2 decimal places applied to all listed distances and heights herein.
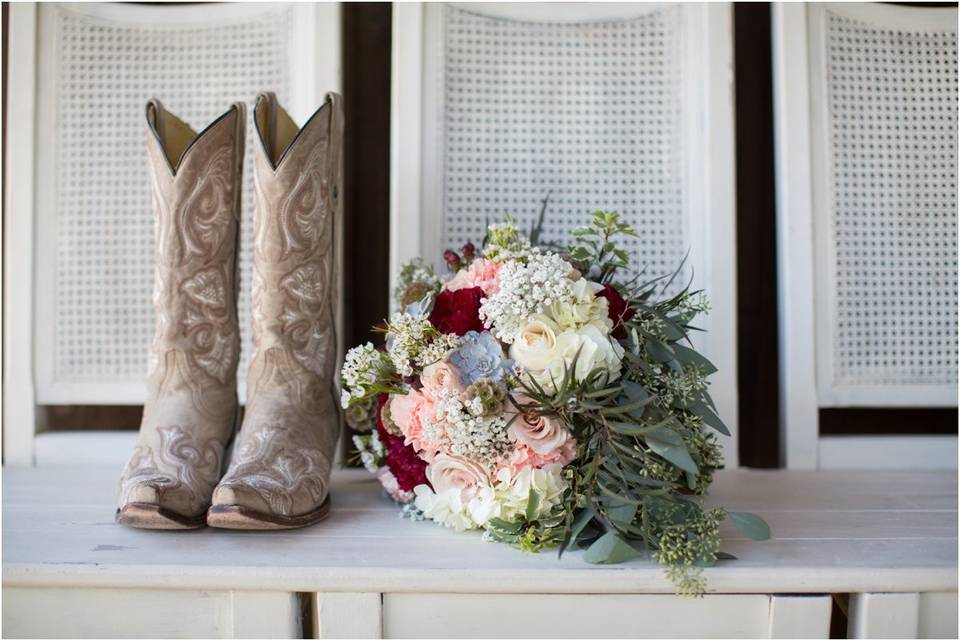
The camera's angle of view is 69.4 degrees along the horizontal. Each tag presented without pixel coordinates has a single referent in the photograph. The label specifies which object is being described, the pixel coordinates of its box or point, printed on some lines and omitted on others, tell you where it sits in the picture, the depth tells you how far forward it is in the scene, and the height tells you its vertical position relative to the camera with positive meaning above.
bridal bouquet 0.86 -0.09
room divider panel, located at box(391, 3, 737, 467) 1.29 +0.40
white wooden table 0.83 -0.31
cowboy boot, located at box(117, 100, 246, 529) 1.03 +0.06
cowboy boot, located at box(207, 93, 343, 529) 1.02 +0.06
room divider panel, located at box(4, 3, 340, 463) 1.31 +0.37
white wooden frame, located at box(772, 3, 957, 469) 1.30 +0.14
